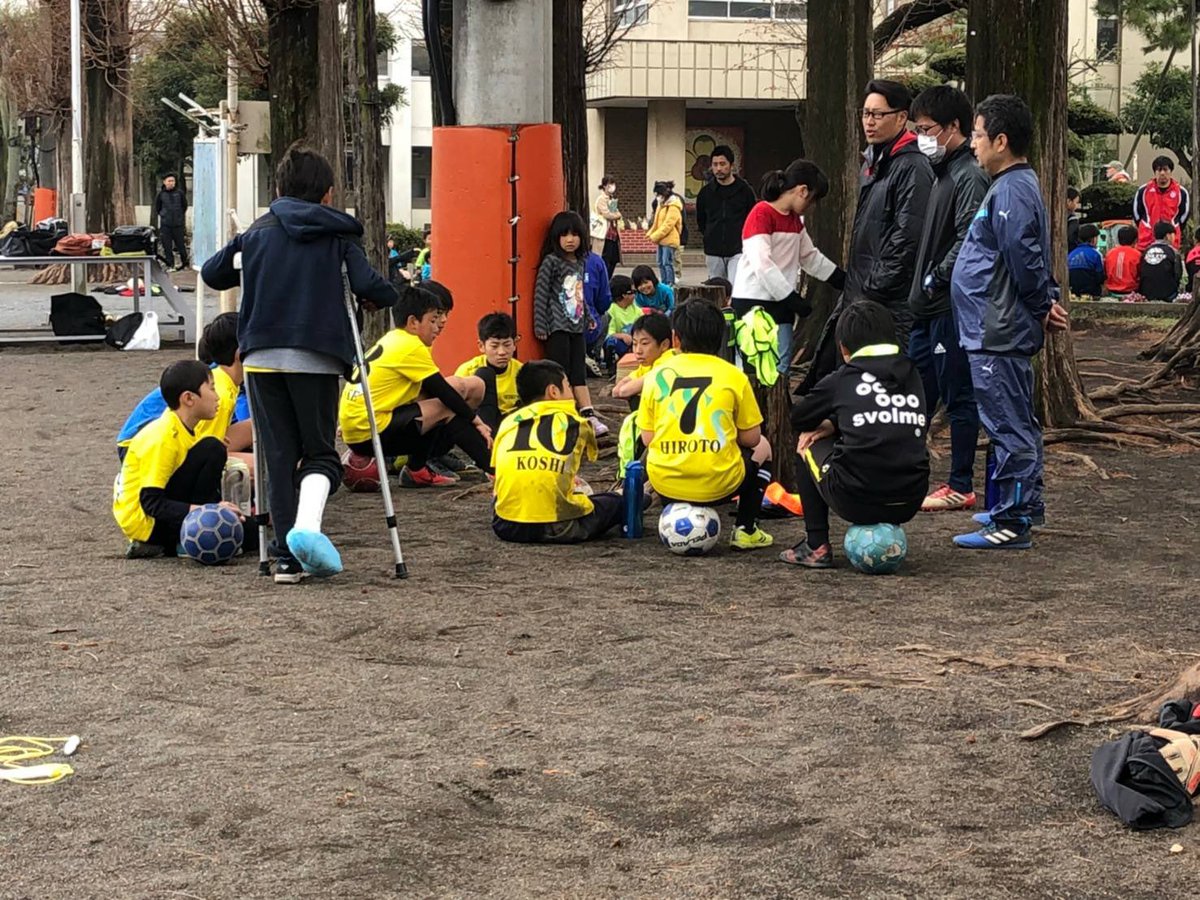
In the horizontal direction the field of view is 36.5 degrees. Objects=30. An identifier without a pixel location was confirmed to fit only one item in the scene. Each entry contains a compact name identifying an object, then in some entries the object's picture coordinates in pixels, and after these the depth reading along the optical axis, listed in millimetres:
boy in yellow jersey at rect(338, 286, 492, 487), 9727
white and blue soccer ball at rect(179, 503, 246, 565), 7816
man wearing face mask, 8461
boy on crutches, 7324
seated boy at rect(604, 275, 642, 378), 15820
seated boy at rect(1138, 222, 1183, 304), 22812
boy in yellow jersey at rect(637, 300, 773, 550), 8031
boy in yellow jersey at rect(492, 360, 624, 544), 8320
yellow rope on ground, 4859
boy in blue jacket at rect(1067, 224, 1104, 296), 23781
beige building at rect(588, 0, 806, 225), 51406
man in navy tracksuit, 7848
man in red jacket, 24953
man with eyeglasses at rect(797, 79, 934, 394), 8656
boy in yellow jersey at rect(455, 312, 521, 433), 10281
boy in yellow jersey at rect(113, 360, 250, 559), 7883
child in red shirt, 23500
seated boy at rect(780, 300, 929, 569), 7461
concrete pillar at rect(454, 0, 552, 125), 10352
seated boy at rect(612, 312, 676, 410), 9266
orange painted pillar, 10477
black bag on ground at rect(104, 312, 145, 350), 19641
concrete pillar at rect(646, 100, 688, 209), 52969
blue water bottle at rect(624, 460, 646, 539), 8398
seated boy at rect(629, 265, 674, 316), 16516
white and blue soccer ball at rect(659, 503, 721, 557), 8031
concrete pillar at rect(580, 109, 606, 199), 54406
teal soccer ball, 7520
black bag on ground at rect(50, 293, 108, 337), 20156
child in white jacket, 9109
